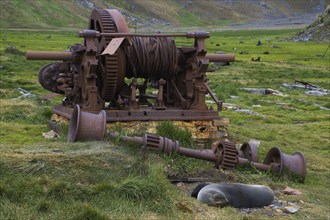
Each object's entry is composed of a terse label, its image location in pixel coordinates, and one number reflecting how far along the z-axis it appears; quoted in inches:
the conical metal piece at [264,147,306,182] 442.3
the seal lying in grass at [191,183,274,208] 346.6
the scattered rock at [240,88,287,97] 1190.1
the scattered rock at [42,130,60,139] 520.1
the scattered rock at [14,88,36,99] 878.3
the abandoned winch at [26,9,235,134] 515.5
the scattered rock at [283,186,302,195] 402.6
